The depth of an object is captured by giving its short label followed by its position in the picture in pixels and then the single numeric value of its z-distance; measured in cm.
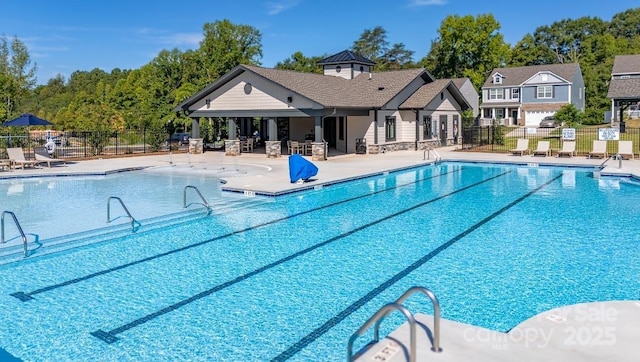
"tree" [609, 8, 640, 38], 9355
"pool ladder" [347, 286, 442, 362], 410
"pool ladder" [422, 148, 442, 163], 2482
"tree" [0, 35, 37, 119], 4731
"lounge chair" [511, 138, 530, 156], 2625
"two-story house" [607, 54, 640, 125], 3562
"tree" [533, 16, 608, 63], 8712
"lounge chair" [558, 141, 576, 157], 2480
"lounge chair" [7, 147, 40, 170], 2206
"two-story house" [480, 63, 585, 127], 5797
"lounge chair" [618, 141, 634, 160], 2341
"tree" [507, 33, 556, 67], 7569
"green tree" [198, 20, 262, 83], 5191
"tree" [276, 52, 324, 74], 6139
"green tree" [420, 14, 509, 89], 6600
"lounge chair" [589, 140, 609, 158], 2433
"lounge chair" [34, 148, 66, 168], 2270
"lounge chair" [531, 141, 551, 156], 2558
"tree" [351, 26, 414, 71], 8594
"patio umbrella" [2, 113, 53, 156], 2327
